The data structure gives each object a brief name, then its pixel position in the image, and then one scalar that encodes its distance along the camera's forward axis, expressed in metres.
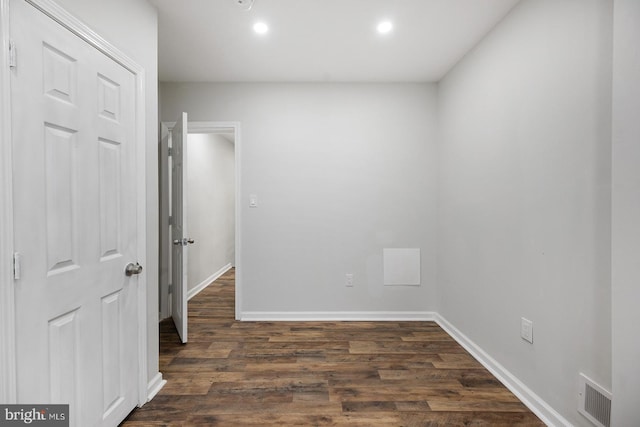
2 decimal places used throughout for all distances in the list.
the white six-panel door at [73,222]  1.14
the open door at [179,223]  2.69
